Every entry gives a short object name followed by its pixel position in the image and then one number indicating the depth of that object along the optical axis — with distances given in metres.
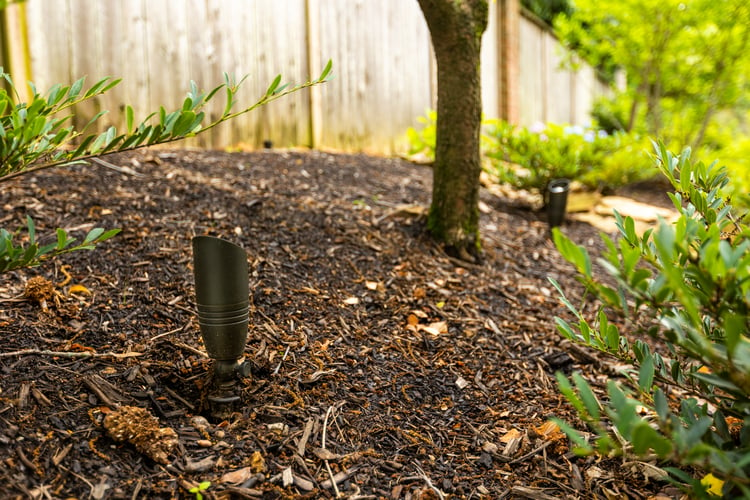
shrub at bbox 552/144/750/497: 0.93
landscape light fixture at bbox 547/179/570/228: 4.39
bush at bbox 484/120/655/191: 4.86
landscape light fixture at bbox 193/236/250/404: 1.63
